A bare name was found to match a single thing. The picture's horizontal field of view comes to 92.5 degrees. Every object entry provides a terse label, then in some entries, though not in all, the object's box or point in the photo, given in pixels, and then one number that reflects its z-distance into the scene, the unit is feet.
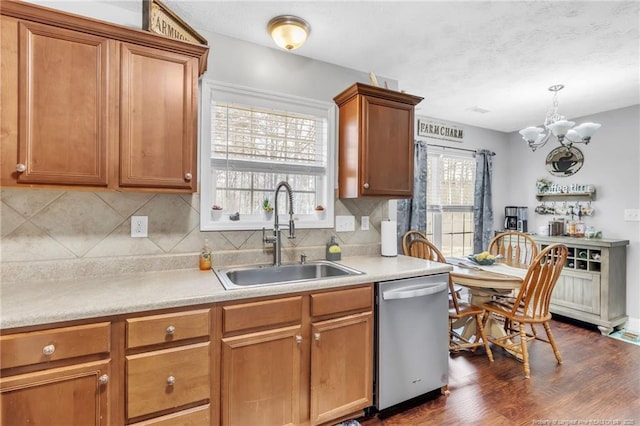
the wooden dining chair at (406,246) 9.48
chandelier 8.34
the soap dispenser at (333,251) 7.56
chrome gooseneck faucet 6.79
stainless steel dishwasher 6.05
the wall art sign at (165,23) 5.32
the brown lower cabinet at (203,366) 3.82
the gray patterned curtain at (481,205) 13.98
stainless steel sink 6.46
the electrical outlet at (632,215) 10.97
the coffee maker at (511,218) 14.28
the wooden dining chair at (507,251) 10.26
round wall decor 12.60
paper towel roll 8.19
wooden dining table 7.56
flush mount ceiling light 6.26
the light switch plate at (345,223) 8.20
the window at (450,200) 13.20
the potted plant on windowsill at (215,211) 6.77
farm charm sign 12.79
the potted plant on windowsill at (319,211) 7.94
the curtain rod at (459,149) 13.05
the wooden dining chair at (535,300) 7.63
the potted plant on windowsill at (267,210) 7.25
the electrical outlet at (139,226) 6.01
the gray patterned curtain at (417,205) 11.80
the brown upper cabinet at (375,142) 7.36
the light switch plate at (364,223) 8.53
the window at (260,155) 6.85
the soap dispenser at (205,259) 6.32
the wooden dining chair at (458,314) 8.37
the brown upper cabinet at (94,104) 4.42
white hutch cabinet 10.55
